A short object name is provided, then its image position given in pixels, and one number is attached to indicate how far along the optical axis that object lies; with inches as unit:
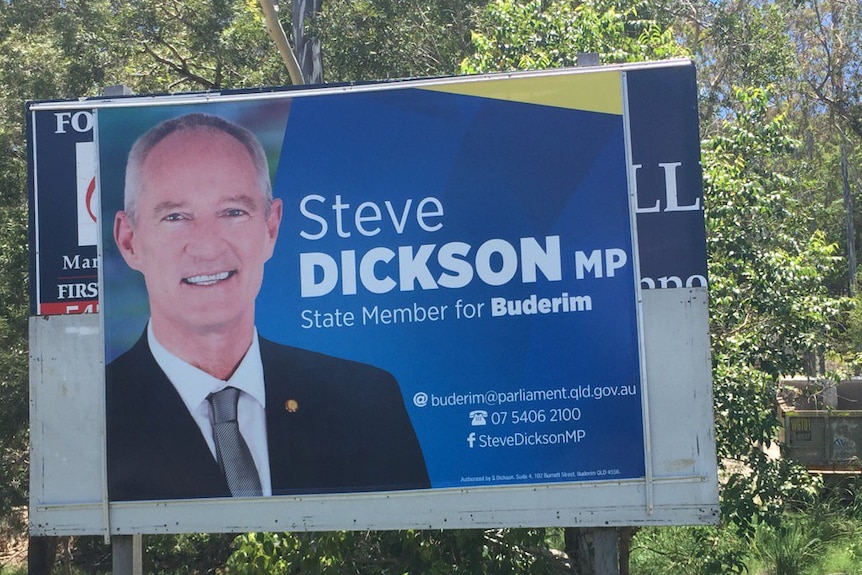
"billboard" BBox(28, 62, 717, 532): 220.2
